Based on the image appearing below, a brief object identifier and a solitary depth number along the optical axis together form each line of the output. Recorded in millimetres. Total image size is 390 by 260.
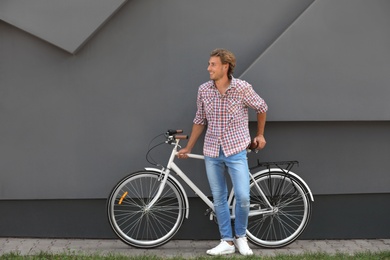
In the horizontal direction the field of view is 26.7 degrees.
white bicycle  8211
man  7859
